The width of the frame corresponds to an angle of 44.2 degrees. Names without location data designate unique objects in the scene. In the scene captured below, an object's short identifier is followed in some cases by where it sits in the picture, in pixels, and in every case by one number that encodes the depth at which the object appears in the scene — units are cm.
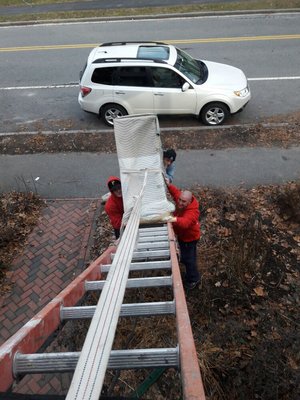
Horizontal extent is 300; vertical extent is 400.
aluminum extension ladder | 186
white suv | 958
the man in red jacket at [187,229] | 475
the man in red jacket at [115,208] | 519
